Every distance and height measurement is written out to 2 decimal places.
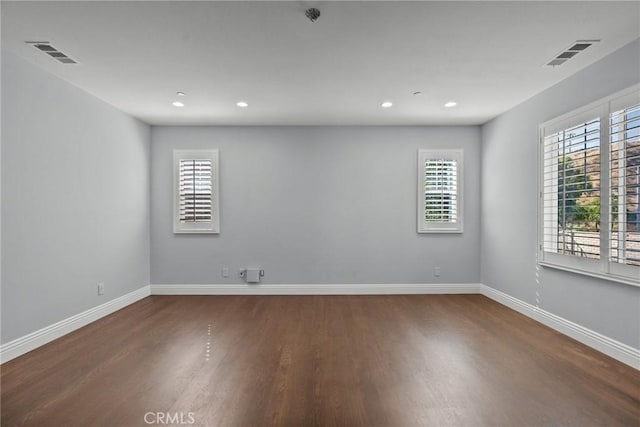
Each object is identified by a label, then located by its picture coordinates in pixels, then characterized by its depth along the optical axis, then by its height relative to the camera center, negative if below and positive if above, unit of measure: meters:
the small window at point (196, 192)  4.78 +0.33
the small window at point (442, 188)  4.82 +0.42
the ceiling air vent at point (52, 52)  2.50 +1.40
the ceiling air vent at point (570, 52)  2.50 +1.44
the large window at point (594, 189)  2.53 +0.25
